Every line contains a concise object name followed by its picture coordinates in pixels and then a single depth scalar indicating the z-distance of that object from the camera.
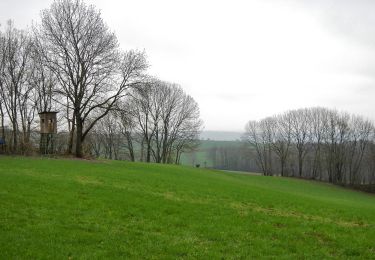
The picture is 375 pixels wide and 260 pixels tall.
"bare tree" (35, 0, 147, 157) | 40.31
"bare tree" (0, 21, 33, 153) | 45.38
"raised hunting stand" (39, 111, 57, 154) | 39.41
